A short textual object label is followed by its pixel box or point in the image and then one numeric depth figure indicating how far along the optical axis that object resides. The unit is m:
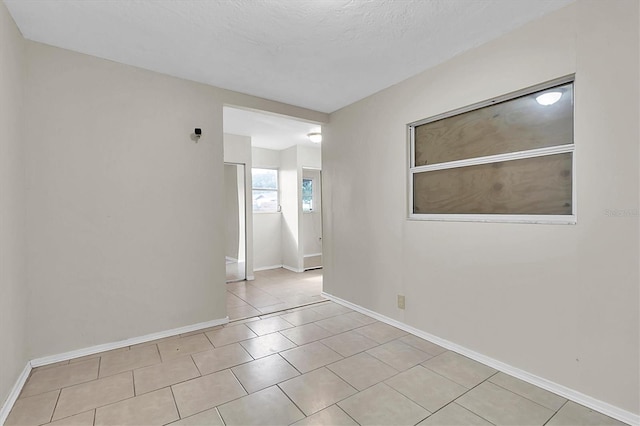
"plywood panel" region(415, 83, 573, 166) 2.00
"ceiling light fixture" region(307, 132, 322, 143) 4.87
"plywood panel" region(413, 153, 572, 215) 2.00
